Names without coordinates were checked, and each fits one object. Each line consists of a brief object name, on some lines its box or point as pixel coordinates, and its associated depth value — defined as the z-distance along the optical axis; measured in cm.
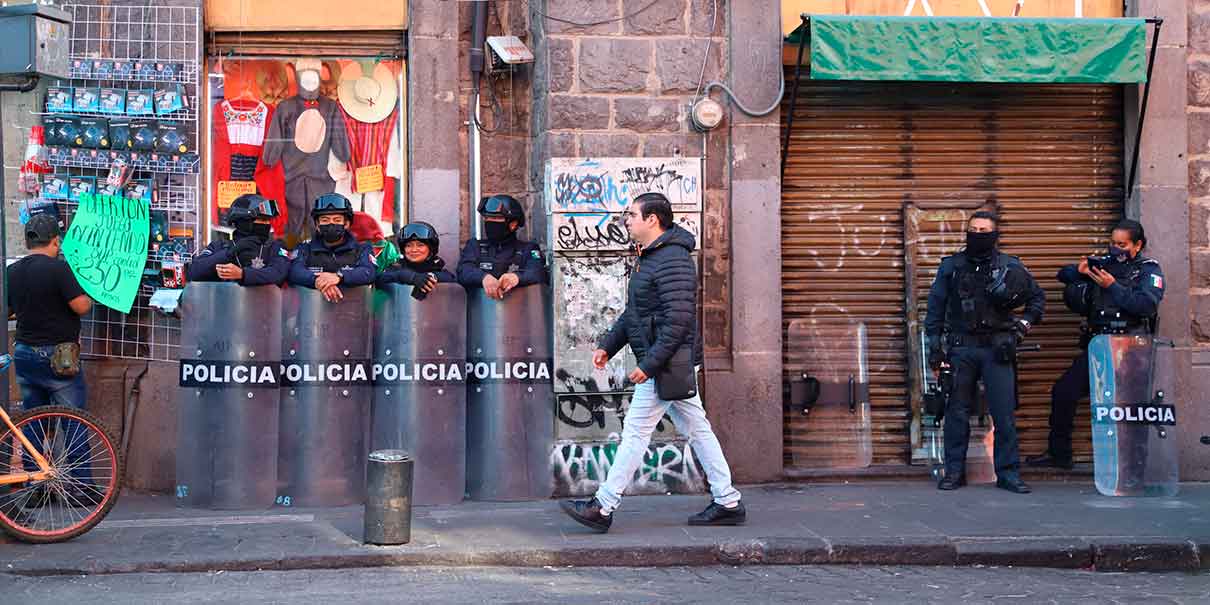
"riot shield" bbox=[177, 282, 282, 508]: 947
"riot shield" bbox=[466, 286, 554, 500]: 984
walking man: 831
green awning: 1016
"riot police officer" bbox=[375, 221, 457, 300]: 975
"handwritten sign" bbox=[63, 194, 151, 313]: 1044
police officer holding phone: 1018
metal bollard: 800
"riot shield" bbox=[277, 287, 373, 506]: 956
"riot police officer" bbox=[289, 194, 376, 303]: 971
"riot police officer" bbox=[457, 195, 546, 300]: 991
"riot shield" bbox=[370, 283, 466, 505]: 963
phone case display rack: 1048
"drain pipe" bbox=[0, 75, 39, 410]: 838
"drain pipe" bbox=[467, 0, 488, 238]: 1077
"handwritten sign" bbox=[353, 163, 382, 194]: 1097
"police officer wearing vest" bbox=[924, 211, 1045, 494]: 1008
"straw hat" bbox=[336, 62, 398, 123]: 1100
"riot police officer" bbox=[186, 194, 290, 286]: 955
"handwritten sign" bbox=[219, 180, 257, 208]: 1078
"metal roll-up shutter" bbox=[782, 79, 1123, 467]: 1096
